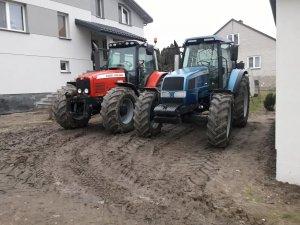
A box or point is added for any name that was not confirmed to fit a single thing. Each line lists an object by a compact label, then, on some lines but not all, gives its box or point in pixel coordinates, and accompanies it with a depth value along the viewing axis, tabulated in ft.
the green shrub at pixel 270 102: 31.35
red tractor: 20.83
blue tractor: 17.06
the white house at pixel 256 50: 71.92
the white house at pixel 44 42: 33.56
